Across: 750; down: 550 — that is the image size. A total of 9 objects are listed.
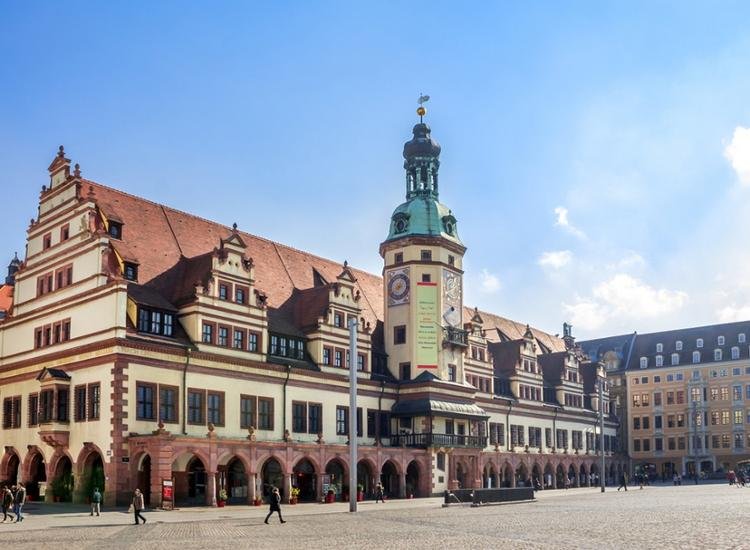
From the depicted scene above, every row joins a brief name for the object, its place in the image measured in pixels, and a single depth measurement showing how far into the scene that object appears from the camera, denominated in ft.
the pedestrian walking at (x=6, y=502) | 141.90
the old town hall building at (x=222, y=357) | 182.19
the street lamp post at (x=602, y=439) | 283.75
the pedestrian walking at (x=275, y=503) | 135.33
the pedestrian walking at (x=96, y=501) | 150.00
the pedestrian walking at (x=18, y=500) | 139.74
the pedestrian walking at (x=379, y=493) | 214.69
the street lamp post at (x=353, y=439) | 168.06
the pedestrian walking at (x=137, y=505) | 135.03
